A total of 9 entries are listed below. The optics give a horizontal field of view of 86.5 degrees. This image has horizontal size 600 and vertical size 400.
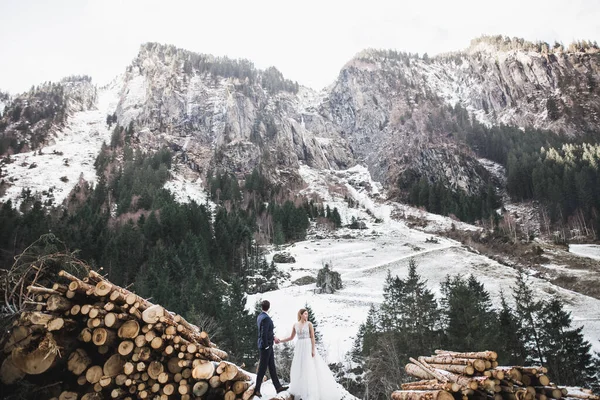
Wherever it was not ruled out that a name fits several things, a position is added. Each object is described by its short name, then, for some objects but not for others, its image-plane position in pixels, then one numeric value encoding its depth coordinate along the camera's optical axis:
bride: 6.67
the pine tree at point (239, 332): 27.16
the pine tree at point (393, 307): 28.09
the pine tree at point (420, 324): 25.69
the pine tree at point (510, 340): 24.22
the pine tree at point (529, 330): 24.93
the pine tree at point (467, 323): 22.20
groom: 6.63
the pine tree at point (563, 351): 23.06
